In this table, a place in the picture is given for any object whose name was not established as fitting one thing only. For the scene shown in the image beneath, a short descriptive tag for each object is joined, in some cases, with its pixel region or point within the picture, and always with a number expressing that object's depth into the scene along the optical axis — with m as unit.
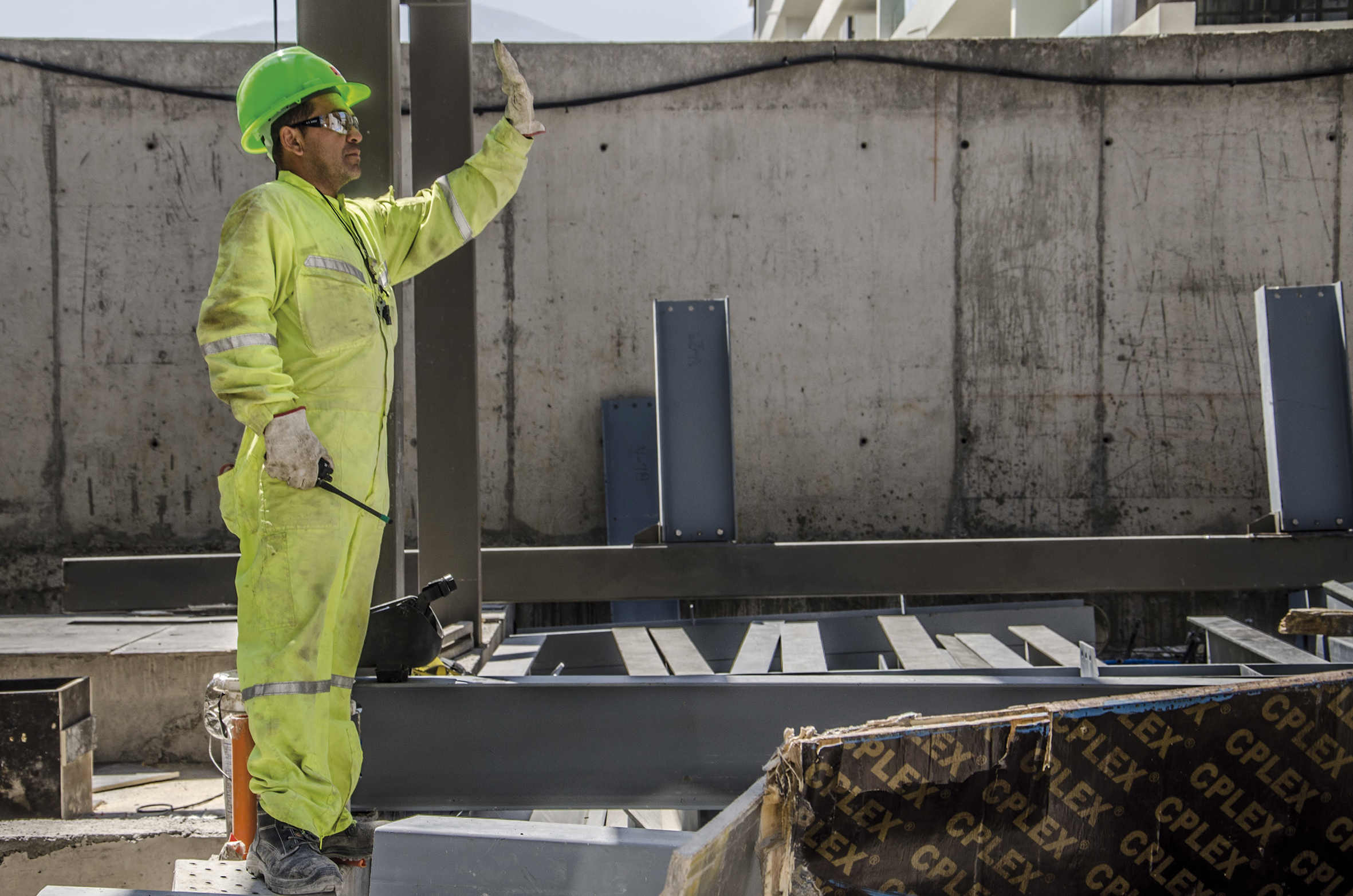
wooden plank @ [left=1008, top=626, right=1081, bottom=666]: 3.82
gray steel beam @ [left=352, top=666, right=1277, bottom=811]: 2.61
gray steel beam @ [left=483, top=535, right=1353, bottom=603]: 4.06
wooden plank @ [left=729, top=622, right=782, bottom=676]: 3.52
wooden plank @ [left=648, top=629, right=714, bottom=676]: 3.66
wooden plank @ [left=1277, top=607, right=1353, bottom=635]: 3.05
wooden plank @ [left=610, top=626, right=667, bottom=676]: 3.66
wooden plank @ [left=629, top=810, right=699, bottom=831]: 3.06
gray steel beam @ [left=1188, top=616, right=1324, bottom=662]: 3.34
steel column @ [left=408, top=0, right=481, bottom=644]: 3.36
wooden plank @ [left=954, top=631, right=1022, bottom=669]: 3.70
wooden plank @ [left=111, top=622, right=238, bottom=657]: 3.79
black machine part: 2.53
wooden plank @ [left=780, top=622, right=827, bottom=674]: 3.58
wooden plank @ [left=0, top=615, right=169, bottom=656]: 3.79
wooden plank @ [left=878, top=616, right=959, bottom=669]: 3.67
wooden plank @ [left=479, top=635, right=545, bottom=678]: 3.24
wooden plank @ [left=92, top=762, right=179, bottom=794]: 3.60
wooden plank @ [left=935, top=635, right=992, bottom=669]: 3.67
